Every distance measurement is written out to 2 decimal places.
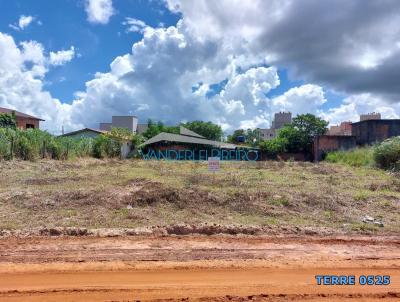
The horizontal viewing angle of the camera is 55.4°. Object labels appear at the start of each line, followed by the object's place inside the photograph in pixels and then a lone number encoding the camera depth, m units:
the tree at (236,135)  69.60
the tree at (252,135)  70.56
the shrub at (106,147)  33.66
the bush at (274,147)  40.69
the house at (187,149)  38.47
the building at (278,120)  92.06
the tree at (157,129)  51.95
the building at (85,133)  46.62
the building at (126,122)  64.94
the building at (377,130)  38.03
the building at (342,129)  55.39
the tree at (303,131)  42.16
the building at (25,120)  46.44
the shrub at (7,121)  36.75
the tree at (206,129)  66.31
